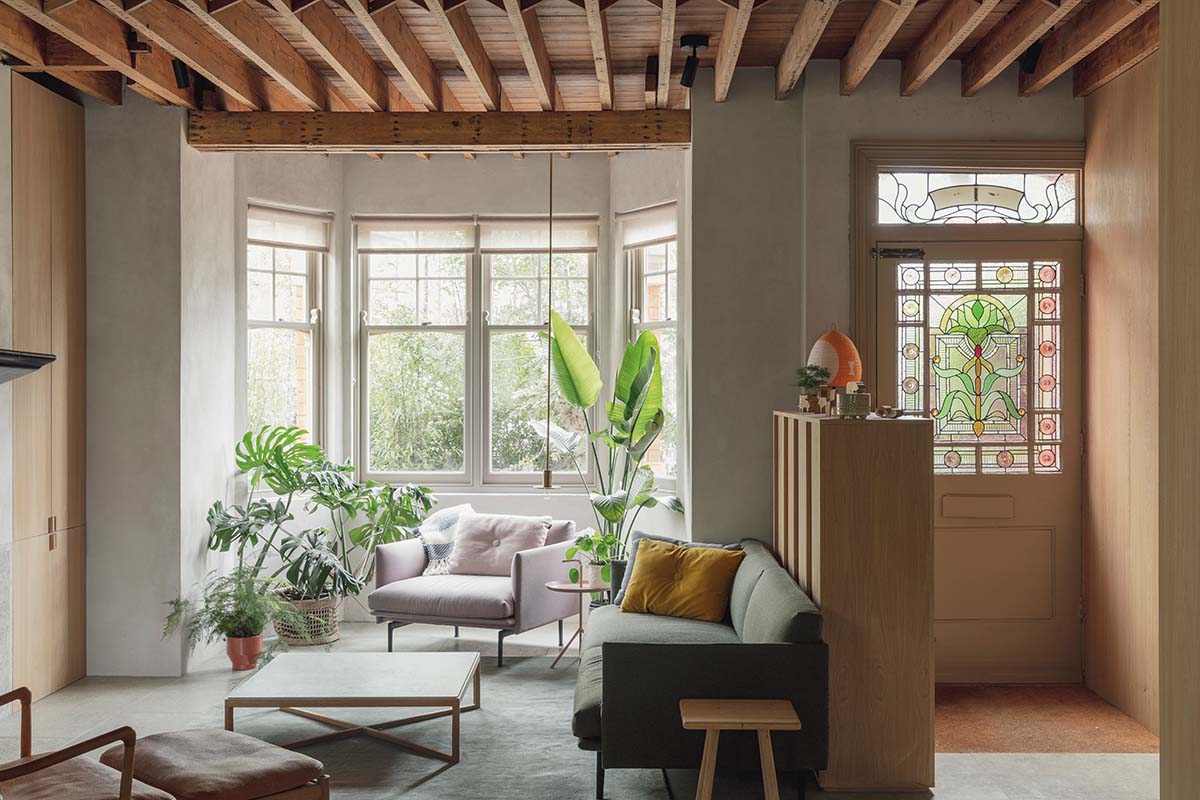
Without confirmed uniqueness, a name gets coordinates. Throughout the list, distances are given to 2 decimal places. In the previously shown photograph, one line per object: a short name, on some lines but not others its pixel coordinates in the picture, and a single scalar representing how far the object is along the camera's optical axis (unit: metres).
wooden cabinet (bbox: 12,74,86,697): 4.65
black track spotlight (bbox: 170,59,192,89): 4.91
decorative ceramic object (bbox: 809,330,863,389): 4.31
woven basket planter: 5.74
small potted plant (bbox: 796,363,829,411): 4.27
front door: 4.98
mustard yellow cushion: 4.48
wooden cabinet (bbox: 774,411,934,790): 3.63
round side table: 5.40
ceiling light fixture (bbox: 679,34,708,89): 4.68
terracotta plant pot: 5.32
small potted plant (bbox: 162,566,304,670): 5.26
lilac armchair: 5.45
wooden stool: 3.17
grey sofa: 3.45
